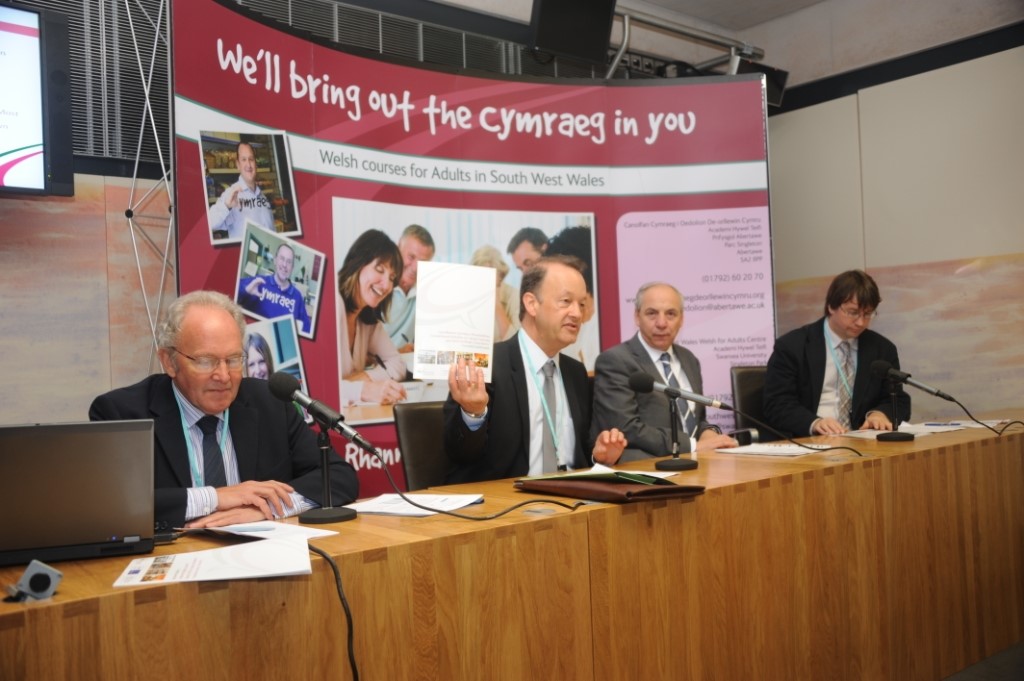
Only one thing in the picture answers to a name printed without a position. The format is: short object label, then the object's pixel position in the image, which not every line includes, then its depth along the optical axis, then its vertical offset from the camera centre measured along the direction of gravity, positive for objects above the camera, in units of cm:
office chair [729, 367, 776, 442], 414 -25
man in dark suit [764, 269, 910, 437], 386 -16
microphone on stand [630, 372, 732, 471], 241 -15
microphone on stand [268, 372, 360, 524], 176 -12
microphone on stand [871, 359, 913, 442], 317 -15
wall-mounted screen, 319 +101
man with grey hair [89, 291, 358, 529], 208 -14
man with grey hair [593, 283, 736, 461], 316 -13
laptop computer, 141 -21
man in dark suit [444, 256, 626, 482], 289 -18
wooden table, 126 -48
